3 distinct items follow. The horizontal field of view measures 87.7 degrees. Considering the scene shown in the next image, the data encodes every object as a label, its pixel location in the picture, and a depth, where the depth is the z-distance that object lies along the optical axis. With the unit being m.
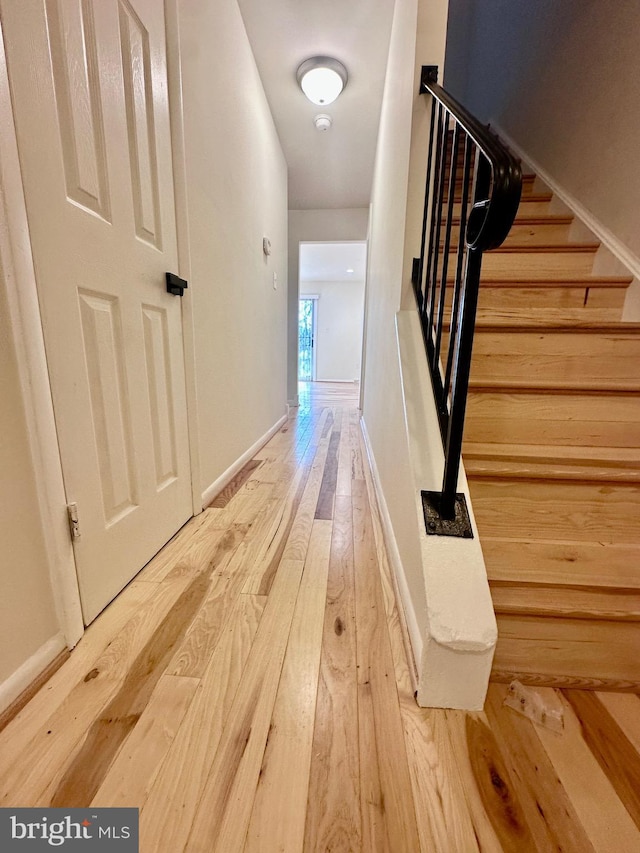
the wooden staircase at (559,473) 0.79
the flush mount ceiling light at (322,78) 2.16
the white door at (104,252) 0.74
